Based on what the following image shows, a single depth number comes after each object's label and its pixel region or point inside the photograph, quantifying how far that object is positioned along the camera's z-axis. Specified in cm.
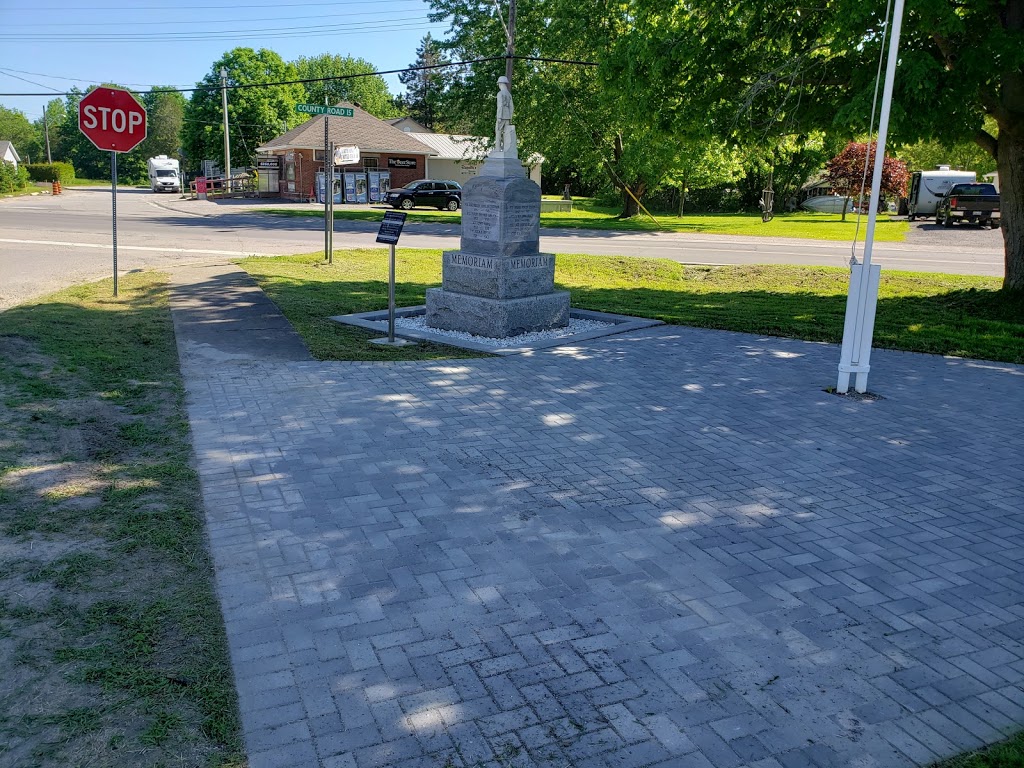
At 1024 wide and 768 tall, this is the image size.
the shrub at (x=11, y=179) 5123
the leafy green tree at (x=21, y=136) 12688
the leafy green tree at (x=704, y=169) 3291
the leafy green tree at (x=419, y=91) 9231
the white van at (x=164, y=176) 6316
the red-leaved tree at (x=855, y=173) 4103
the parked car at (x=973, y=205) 3506
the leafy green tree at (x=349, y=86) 8709
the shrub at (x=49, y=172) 7338
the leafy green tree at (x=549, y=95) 3116
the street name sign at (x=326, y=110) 1538
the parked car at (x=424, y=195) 4212
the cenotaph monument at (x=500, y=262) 1059
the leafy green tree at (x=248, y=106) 6119
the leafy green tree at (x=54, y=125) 12393
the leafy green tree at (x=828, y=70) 1076
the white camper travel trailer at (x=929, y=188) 4109
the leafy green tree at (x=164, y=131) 10512
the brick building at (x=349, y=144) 4659
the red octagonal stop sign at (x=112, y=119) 1209
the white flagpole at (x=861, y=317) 770
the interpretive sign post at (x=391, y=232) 980
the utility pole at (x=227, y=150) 5156
